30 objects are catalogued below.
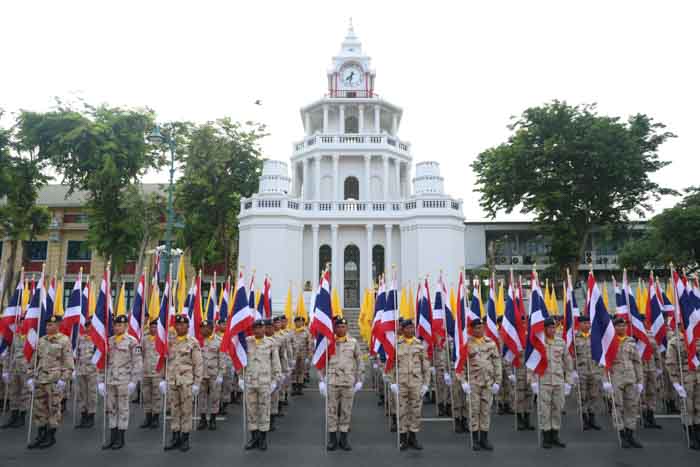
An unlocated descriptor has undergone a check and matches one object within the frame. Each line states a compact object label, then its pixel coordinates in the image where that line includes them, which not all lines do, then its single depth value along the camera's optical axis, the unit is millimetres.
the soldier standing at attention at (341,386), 7922
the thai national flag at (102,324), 8586
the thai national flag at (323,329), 8508
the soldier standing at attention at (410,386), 7895
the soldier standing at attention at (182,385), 7742
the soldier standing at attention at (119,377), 7855
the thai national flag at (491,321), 9523
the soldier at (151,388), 9453
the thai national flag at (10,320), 9836
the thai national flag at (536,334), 8246
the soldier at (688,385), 7957
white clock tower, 26500
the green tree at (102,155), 22953
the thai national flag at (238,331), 8625
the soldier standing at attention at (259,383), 7855
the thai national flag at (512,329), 9195
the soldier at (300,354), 13125
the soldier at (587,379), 9383
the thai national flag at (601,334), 8367
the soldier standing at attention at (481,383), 7844
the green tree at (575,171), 27438
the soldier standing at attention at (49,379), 7961
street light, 15554
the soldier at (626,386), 8016
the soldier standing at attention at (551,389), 7902
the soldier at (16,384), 9415
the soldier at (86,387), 9461
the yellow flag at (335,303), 13266
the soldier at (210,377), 9242
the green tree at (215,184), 27516
